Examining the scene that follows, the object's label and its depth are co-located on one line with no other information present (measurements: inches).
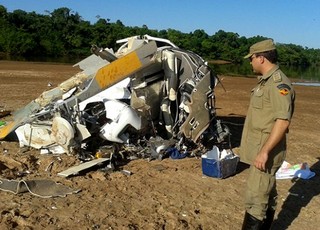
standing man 148.4
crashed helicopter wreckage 261.7
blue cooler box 252.1
